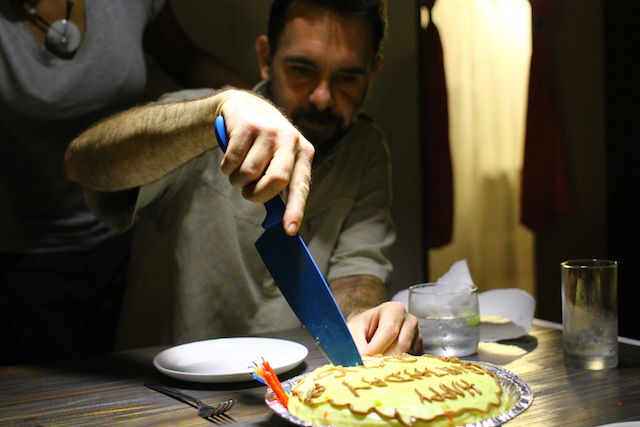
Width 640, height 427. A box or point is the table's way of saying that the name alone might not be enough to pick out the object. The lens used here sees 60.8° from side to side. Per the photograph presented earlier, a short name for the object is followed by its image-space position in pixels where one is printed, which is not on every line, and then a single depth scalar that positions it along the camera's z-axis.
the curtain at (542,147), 2.77
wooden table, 0.70
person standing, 1.46
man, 1.52
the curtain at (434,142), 2.13
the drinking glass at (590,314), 0.85
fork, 0.71
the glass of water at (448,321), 0.94
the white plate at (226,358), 0.82
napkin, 1.04
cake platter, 0.54
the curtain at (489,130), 2.74
